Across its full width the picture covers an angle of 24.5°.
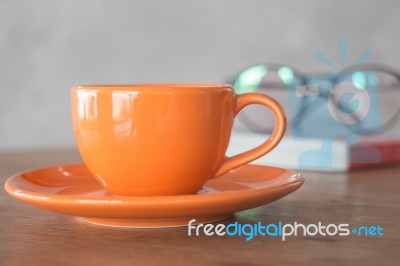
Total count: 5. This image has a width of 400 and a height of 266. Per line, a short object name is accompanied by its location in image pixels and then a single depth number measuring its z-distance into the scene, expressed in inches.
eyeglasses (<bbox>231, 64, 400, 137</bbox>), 31.2
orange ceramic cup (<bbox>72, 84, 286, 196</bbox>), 18.0
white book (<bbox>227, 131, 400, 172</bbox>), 26.4
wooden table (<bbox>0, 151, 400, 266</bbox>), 15.7
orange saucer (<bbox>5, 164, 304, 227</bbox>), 16.5
